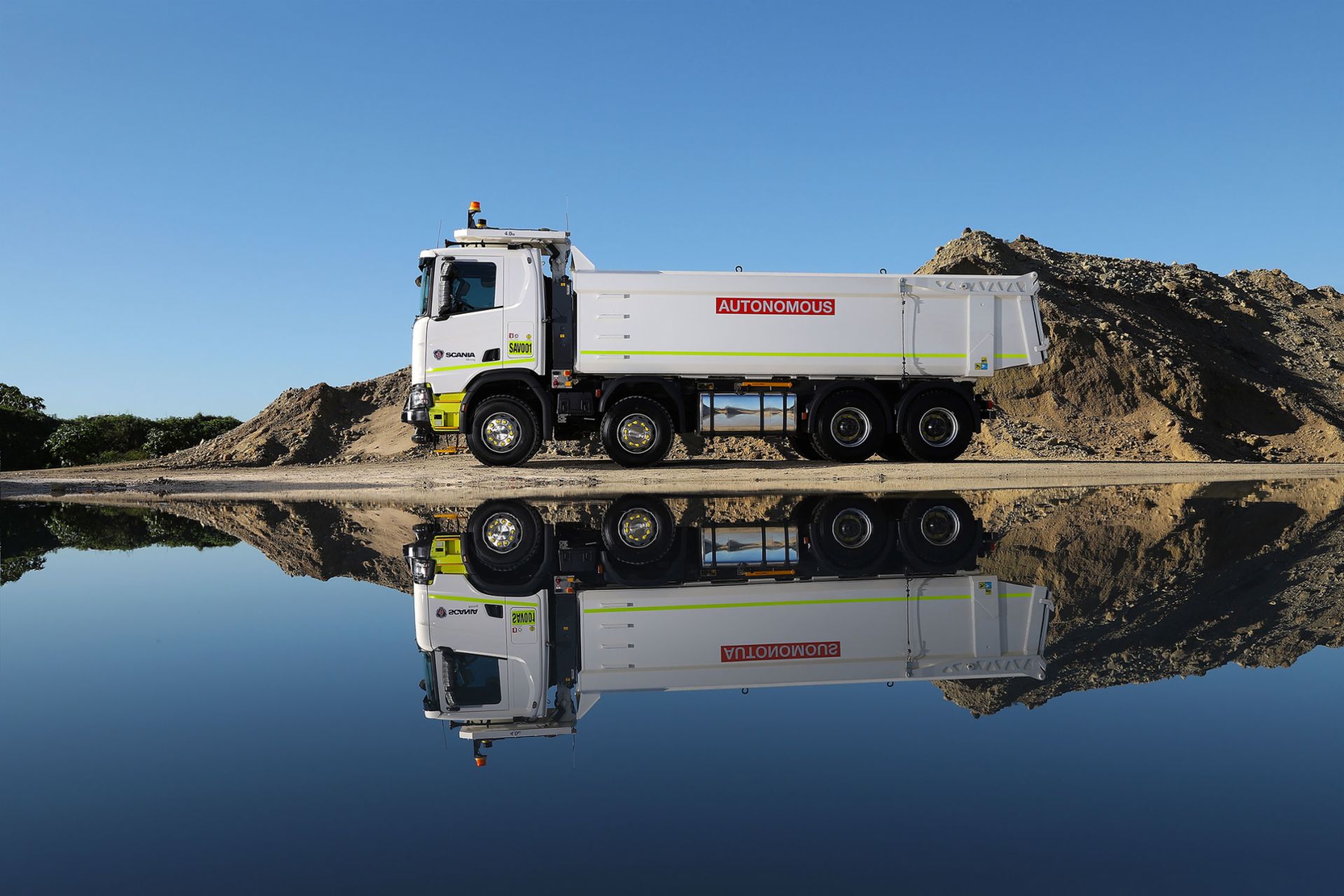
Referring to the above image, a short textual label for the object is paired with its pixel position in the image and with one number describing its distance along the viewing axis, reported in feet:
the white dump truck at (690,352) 55.21
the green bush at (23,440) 122.62
